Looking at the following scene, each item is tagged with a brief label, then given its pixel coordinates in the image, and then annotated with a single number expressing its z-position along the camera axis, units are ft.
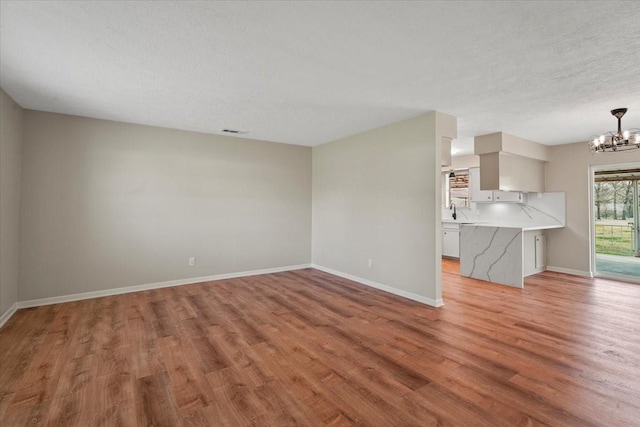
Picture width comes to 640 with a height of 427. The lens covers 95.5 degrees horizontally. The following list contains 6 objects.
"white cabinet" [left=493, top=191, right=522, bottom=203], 20.30
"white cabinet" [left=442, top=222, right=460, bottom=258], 23.30
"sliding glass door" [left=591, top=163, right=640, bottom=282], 20.22
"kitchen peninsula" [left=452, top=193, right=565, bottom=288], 15.80
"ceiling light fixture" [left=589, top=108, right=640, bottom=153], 11.66
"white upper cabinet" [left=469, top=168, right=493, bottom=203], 21.69
